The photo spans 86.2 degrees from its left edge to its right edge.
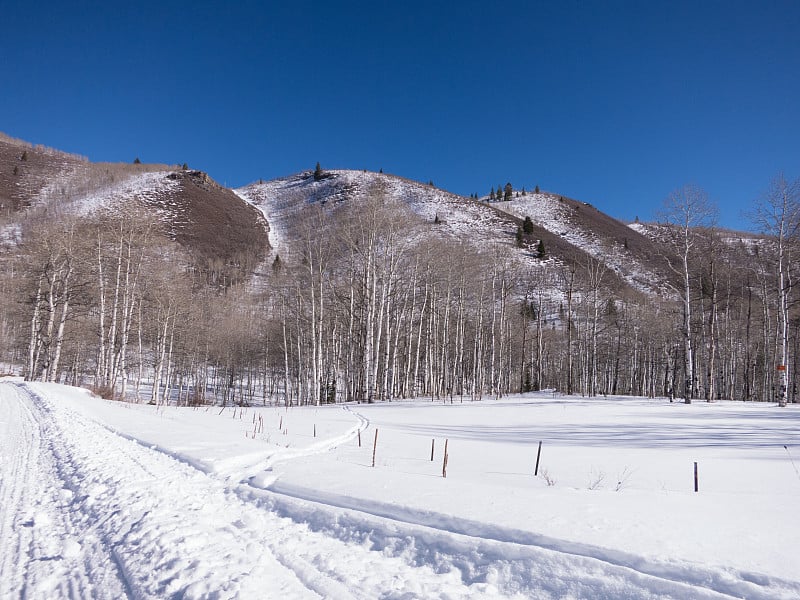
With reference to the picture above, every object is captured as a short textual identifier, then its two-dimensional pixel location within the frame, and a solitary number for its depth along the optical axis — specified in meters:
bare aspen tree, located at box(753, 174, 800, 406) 19.34
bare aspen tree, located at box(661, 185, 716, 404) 19.87
